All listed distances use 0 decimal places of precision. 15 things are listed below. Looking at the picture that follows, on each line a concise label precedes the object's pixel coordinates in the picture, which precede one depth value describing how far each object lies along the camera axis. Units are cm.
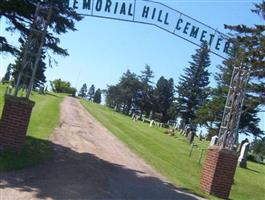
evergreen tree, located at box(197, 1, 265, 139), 2479
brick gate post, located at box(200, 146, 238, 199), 1311
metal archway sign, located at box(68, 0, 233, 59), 1318
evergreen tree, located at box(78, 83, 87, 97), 12742
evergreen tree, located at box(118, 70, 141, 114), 7455
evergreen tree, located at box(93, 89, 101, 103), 10885
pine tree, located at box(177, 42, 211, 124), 6221
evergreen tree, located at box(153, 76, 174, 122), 7323
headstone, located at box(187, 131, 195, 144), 2750
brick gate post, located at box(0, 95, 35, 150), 1247
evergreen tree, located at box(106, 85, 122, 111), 7644
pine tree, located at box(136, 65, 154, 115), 7441
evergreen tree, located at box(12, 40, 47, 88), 1315
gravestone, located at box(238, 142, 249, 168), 2188
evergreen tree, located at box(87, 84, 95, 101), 12534
